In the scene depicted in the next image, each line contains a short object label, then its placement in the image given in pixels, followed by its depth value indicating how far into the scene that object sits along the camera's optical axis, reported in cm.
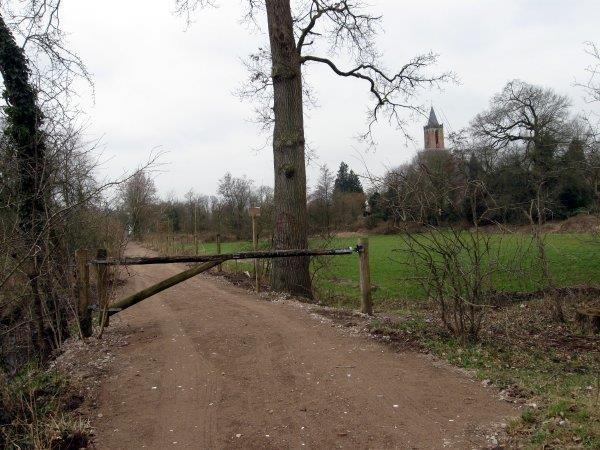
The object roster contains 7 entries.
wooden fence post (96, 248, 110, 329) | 756
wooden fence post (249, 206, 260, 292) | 1211
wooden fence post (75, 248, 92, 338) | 747
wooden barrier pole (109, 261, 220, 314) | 755
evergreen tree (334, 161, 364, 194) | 5524
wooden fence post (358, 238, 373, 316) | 823
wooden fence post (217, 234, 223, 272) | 1858
